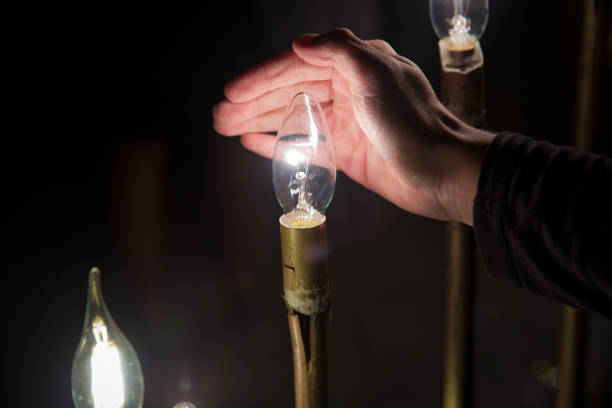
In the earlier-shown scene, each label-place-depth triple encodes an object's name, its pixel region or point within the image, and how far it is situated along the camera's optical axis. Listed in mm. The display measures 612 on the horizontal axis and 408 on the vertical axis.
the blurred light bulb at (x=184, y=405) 991
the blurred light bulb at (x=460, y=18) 992
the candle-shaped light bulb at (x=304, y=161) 916
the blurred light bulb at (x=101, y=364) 934
